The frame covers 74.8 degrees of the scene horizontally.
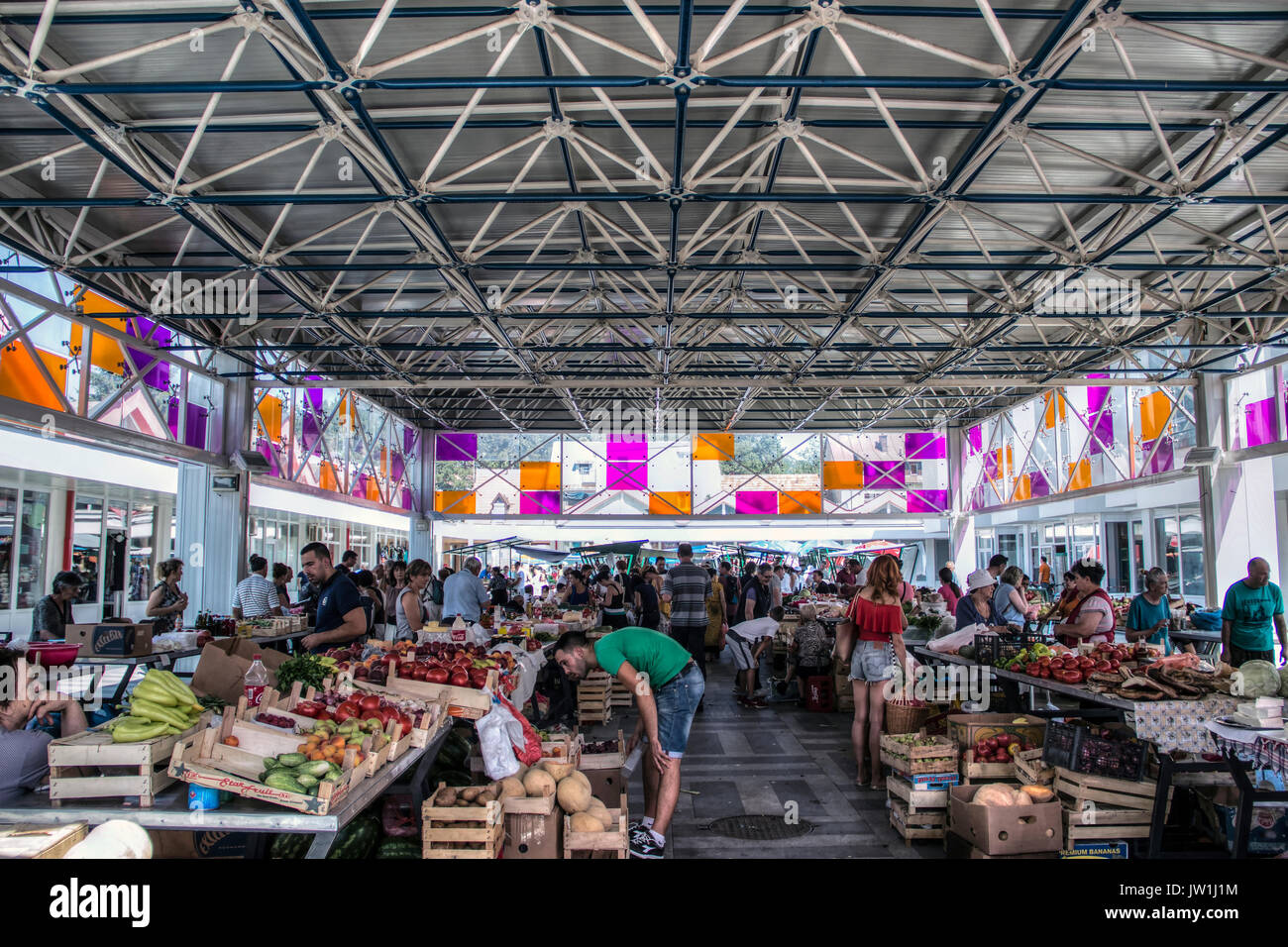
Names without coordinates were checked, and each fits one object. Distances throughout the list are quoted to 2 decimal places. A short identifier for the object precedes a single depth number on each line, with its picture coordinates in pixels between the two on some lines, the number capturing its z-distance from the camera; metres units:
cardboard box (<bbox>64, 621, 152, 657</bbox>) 7.81
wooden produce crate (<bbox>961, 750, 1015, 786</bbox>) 5.58
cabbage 5.45
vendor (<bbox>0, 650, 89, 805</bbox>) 3.58
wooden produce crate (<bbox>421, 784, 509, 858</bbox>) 4.00
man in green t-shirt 4.78
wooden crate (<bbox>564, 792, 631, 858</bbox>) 4.27
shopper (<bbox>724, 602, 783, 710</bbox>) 10.94
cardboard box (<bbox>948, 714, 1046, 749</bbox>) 5.89
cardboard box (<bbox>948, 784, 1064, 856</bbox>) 4.78
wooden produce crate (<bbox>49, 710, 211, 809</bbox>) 3.41
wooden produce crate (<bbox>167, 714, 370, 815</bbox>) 3.38
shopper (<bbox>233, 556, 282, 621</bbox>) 10.69
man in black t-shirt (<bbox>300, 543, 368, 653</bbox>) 6.64
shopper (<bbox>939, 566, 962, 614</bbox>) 11.56
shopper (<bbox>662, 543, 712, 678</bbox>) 10.19
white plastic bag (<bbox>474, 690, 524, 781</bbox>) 4.77
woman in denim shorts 6.82
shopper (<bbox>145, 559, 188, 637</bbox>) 10.21
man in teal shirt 7.62
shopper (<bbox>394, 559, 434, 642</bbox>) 9.02
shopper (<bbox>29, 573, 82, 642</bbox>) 8.16
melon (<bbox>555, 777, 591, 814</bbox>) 4.50
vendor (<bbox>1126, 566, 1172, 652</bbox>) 8.48
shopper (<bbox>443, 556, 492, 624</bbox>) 10.16
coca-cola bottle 4.46
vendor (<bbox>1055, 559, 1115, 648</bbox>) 7.39
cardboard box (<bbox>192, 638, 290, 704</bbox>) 4.98
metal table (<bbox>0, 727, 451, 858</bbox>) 3.34
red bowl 6.74
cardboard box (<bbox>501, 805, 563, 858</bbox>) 4.32
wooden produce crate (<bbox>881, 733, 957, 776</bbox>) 5.56
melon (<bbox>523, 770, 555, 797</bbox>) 4.44
